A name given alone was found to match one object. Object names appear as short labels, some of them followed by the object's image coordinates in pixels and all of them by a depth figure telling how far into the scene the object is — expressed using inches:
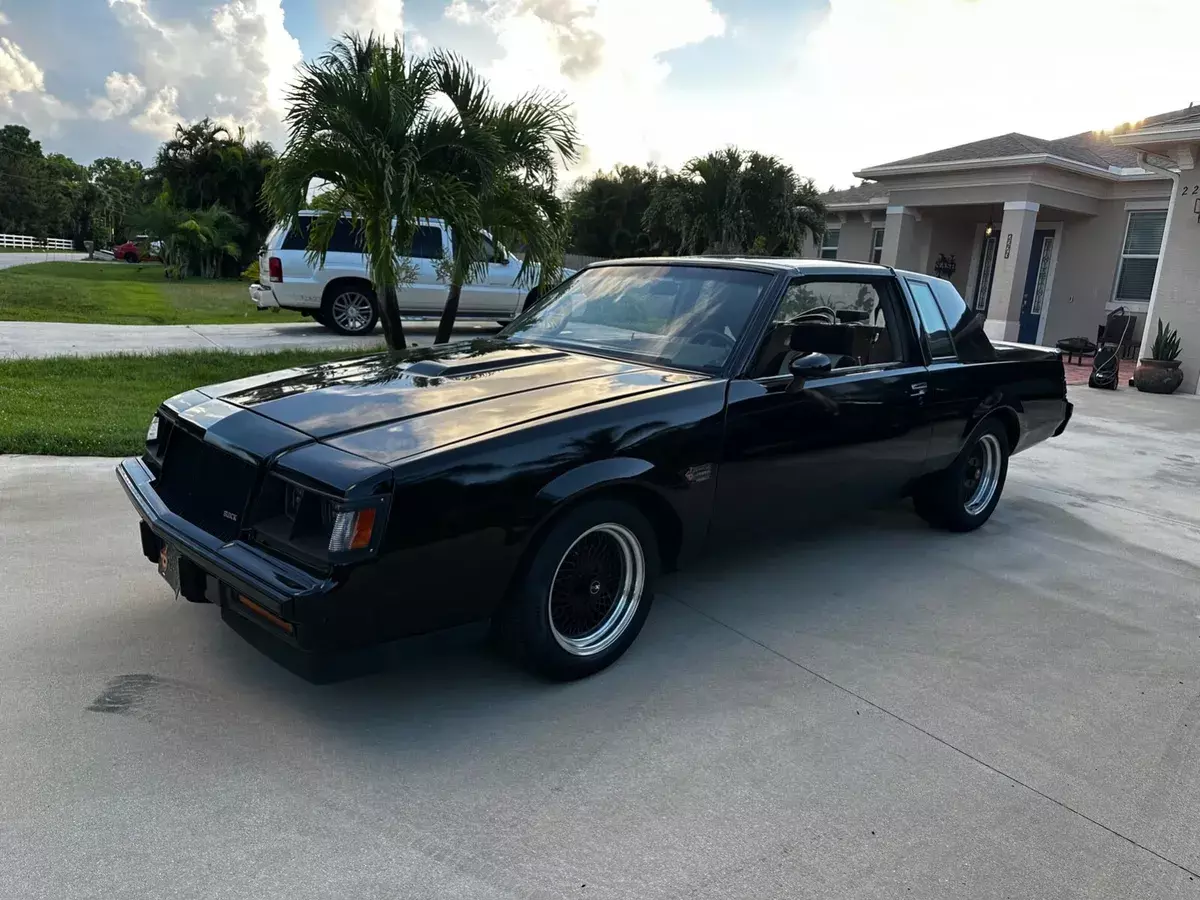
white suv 514.6
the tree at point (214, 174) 1337.4
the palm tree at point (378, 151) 290.2
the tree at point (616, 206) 1489.9
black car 104.3
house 629.0
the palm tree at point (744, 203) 1009.5
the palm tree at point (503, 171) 306.0
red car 1816.2
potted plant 490.6
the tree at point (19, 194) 2751.0
